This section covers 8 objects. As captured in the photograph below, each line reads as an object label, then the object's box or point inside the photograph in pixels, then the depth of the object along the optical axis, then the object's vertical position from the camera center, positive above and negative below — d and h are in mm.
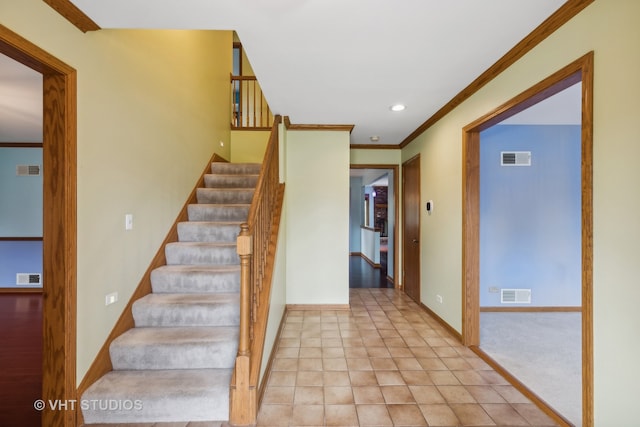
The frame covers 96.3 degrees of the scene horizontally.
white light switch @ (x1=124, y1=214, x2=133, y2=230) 2289 -55
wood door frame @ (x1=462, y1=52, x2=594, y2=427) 1584 +102
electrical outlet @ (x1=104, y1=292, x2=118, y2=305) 2081 -615
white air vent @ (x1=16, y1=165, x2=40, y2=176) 4707 +744
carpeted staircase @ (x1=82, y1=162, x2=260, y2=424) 1851 -940
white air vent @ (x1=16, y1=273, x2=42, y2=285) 4742 -1054
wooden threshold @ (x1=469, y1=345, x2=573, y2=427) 1854 -1325
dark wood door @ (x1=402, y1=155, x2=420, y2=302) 4422 -199
